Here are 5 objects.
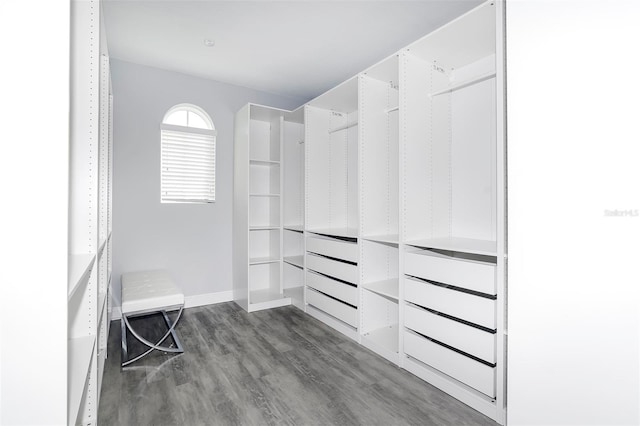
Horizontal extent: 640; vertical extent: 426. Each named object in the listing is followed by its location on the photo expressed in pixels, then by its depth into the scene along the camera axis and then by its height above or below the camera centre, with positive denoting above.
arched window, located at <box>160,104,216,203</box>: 3.75 +0.67
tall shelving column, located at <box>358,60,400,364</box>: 2.82 +0.04
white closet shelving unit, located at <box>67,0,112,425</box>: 1.65 +0.17
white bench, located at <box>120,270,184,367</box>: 2.50 -0.67
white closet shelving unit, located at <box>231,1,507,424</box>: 1.89 -0.06
